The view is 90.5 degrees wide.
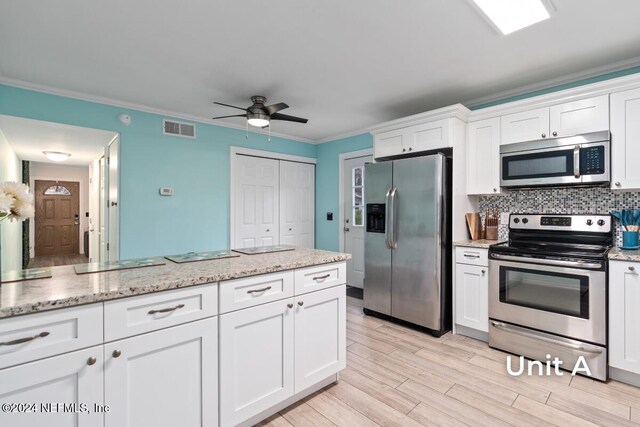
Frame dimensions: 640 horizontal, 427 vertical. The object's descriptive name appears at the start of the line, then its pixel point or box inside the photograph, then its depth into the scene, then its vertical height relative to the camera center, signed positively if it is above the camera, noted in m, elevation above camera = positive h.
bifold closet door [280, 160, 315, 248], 4.98 +0.17
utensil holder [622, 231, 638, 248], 2.39 -0.20
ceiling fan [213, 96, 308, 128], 3.02 +0.97
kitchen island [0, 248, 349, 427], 1.16 -0.58
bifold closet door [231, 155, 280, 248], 4.43 +0.18
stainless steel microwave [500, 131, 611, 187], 2.46 +0.44
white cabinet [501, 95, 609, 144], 2.49 +0.78
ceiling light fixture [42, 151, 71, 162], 5.34 +1.02
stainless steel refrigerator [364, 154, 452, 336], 3.05 -0.28
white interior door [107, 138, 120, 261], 3.46 +0.12
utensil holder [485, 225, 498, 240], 3.26 -0.19
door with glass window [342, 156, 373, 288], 4.78 -0.04
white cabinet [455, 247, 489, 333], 2.90 -0.75
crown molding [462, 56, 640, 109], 2.56 +1.20
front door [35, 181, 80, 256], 7.99 -0.08
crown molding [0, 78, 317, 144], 2.89 +1.19
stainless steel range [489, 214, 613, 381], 2.30 -0.61
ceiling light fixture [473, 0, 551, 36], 1.84 +1.22
